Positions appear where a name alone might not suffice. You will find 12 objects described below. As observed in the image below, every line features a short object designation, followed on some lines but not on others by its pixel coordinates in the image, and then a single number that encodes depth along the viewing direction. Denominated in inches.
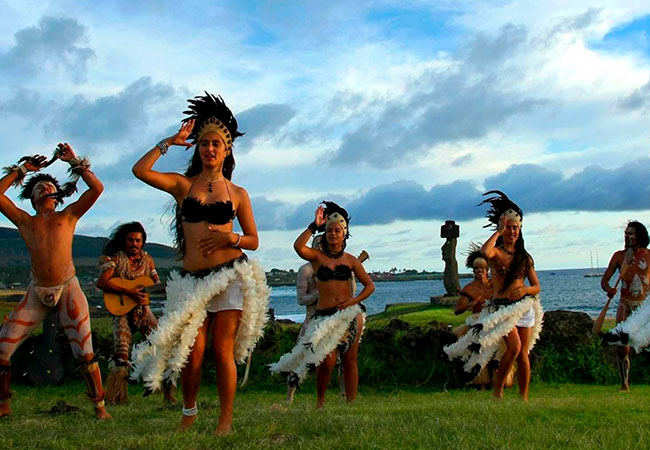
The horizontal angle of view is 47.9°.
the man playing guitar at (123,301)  338.0
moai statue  720.3
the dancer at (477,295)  386.6
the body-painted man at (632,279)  382.6
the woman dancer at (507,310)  317.1
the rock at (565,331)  440.1
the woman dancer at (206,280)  208.1
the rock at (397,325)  452.1
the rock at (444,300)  689.5
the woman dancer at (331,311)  291.9
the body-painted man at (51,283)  279.9
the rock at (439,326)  437.3
